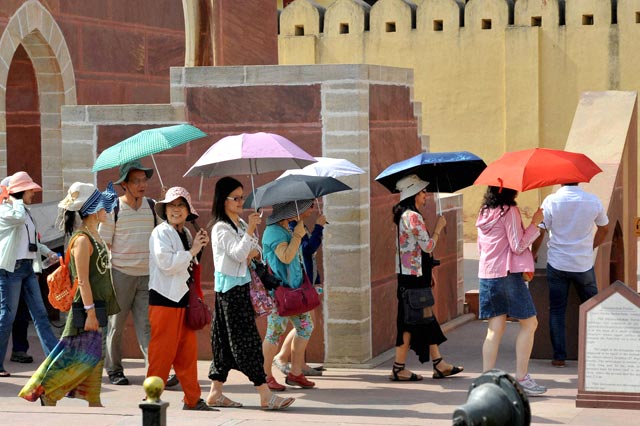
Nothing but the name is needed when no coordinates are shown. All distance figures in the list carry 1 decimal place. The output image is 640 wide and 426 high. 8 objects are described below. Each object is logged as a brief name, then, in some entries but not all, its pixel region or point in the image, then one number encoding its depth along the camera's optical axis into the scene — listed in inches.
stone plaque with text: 623.8
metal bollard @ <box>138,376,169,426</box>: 401.7
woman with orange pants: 629.6
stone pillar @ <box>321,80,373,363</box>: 772.0
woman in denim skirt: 675.4
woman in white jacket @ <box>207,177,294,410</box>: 634.8
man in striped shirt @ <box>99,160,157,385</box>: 709.9
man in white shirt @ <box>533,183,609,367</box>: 739.4
